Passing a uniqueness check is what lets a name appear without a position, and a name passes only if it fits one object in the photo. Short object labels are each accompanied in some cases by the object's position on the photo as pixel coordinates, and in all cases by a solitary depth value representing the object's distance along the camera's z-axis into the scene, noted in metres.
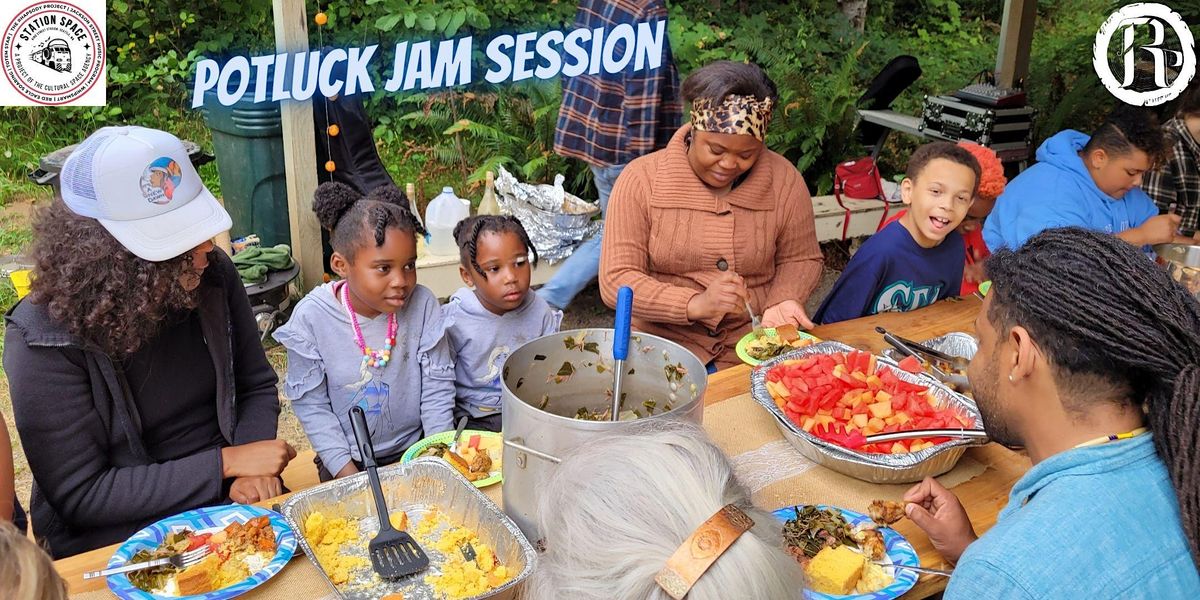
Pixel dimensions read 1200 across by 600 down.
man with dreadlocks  1.43
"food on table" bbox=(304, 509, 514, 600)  1.74
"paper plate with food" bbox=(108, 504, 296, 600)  1.70
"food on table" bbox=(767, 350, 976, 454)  2.21
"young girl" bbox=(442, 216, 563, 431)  2.95
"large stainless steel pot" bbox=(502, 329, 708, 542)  1.67
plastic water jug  5.27
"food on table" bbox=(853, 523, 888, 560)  1.86
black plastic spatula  1.78
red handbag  6.08
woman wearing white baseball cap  2.13
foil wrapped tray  5.44
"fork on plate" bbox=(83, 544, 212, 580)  1.72
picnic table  1.80
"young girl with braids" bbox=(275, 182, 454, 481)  2.68
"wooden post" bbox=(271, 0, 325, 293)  4.43
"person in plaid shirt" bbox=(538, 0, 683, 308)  4.90
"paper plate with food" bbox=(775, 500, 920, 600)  1.75
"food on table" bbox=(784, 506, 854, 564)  1.87
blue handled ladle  1.78
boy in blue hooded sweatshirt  3.79
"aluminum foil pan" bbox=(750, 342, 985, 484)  2.09
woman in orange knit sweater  3.07
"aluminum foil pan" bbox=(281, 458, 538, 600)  1.73
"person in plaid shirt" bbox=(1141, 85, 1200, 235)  4.93
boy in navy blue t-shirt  3.33
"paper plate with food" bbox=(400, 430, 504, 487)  2.15
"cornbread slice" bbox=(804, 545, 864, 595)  1.74
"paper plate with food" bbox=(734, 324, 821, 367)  2.82
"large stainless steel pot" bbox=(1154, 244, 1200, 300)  3.53
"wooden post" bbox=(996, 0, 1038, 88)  7.38
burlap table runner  2.10
